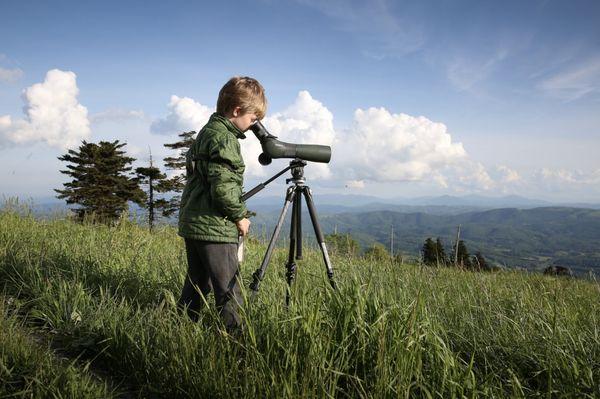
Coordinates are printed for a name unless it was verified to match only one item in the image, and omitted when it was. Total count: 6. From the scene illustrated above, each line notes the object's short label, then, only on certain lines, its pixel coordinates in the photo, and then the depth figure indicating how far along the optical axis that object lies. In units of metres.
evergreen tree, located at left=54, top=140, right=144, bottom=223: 33.91
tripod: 3.25
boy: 3.13
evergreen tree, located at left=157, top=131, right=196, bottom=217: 31.00
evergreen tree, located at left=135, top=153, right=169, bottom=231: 32.19
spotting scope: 3.31
